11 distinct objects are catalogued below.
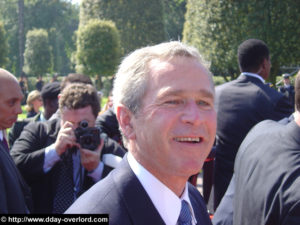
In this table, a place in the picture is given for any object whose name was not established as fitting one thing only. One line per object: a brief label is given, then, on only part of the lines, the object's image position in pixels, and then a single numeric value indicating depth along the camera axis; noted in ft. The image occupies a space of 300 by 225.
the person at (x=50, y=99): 16.33
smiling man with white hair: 5.28
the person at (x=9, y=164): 8.03
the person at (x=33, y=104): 24.66
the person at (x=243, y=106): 14.57
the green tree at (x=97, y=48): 75.10
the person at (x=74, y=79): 15.15
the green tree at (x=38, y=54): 112.27
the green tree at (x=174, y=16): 117.70
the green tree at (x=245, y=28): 32.07
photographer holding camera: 9.69
